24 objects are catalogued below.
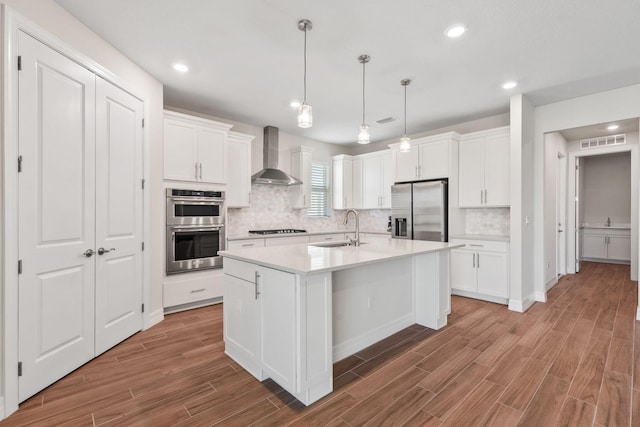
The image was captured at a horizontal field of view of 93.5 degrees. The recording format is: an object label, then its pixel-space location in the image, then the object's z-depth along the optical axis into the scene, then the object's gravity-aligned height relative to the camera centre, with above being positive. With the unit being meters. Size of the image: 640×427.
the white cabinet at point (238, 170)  4.37 +0.65
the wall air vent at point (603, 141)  5.03 +1.25
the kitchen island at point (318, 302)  1.88 -0.71
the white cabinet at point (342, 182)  6.14 +0.66
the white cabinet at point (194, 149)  3.60 +0.83
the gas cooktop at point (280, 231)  4.93 -0.29
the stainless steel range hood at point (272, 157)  4.93 +0.98
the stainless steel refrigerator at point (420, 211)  4.55 +0.05
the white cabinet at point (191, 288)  3.55 -0.92
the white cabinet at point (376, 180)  5.63 +0.65
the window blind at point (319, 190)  6.02 +0.49
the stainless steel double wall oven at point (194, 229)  3.57 -0.19
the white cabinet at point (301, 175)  5.43 +0.71
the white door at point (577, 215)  5.76 -0.04
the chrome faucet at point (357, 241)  3.04 -0.28
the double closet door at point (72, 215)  1.95 +0.00
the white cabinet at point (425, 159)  4.56 +0.89
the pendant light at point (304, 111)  2.31 +0.79
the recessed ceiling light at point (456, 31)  2.36 +1.46
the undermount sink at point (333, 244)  3.09 -0.32
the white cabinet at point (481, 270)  3.96 -0.78
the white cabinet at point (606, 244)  6.51 -0.69
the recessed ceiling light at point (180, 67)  3.01 +1.49
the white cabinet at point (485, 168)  4.15 +0.65
